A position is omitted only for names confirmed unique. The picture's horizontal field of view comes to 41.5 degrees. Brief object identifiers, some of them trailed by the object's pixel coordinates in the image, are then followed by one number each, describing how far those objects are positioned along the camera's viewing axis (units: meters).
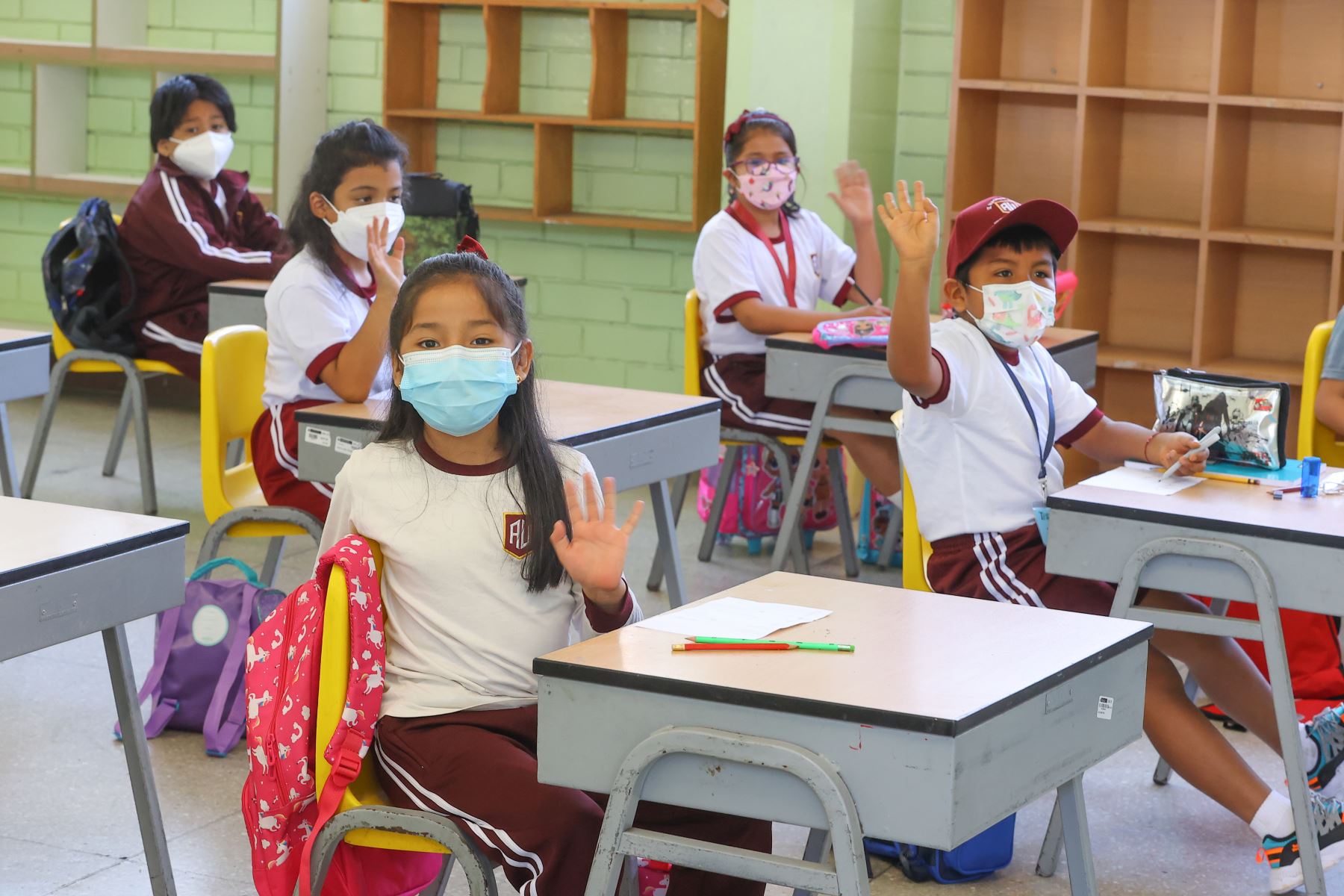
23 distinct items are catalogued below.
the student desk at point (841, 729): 1.68
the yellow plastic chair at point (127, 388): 5.21
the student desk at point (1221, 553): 2.57
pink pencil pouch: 4.22
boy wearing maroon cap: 2.96
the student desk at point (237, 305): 5.08
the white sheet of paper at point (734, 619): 1.97
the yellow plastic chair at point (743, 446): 4.58
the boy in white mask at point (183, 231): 5.30
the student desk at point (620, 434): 3.26
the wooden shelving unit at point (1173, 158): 5.12
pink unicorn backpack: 2.06
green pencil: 1.90
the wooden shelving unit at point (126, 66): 6.59
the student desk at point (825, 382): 4.21
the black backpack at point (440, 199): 5.44
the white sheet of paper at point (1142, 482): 2.84
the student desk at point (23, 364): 4.16
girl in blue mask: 2.05
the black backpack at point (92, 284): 5.23
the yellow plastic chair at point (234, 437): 3.41
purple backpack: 3.41
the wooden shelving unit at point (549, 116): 6.07
